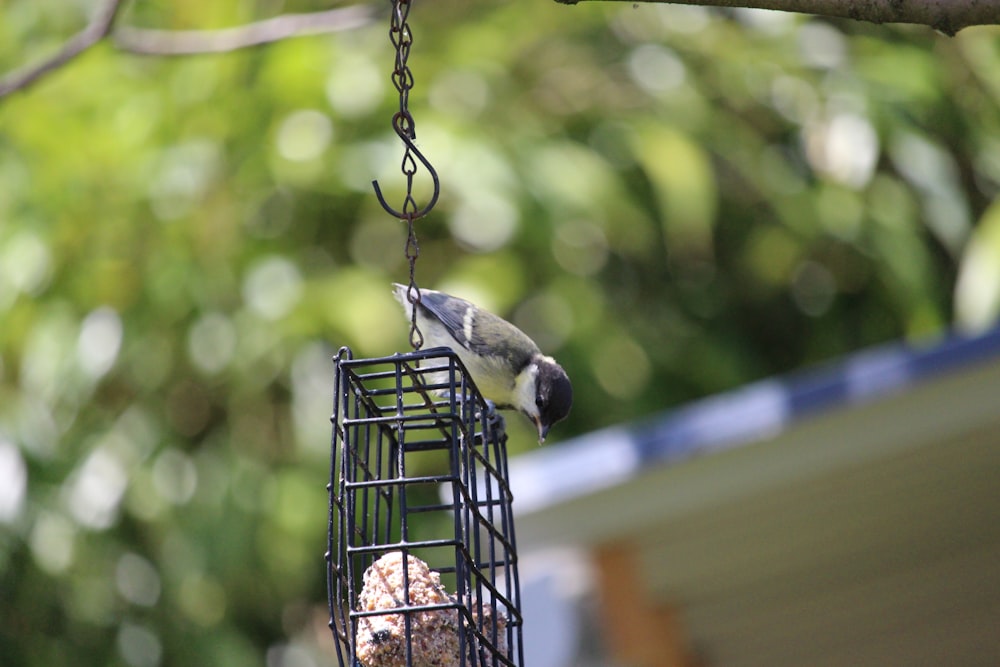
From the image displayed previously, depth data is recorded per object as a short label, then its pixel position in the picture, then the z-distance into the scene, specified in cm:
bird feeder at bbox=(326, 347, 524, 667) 399
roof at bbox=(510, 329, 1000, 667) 587
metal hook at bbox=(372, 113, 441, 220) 410
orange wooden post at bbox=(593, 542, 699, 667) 714
